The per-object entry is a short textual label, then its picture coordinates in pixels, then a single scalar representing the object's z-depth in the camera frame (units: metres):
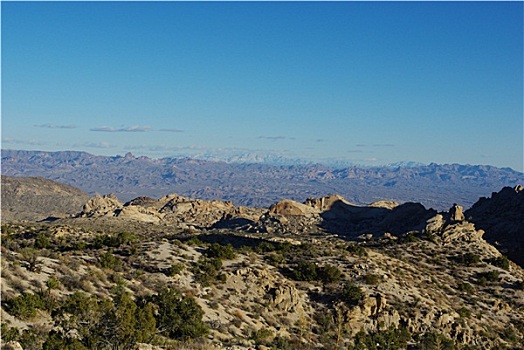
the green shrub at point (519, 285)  36.14
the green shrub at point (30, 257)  21.53
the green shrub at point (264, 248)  36.50
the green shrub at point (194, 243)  35.09
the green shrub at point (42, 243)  31.77
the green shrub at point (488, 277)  37.44
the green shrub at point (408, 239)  49.23
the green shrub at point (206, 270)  26.52
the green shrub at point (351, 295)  26.70
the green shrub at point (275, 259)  32.95
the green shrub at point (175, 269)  26.40
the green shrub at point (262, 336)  20.41
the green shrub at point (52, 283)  19.34
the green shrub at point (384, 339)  22.14
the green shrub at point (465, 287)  35.23
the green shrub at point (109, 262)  25.42
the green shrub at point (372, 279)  30.30
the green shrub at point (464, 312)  28.90
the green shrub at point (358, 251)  38.16
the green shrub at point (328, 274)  30.14
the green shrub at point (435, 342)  23.65
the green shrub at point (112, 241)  32.57
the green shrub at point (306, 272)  30.36
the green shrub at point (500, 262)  41.26
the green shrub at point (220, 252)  31.45
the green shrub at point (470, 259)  41.62
